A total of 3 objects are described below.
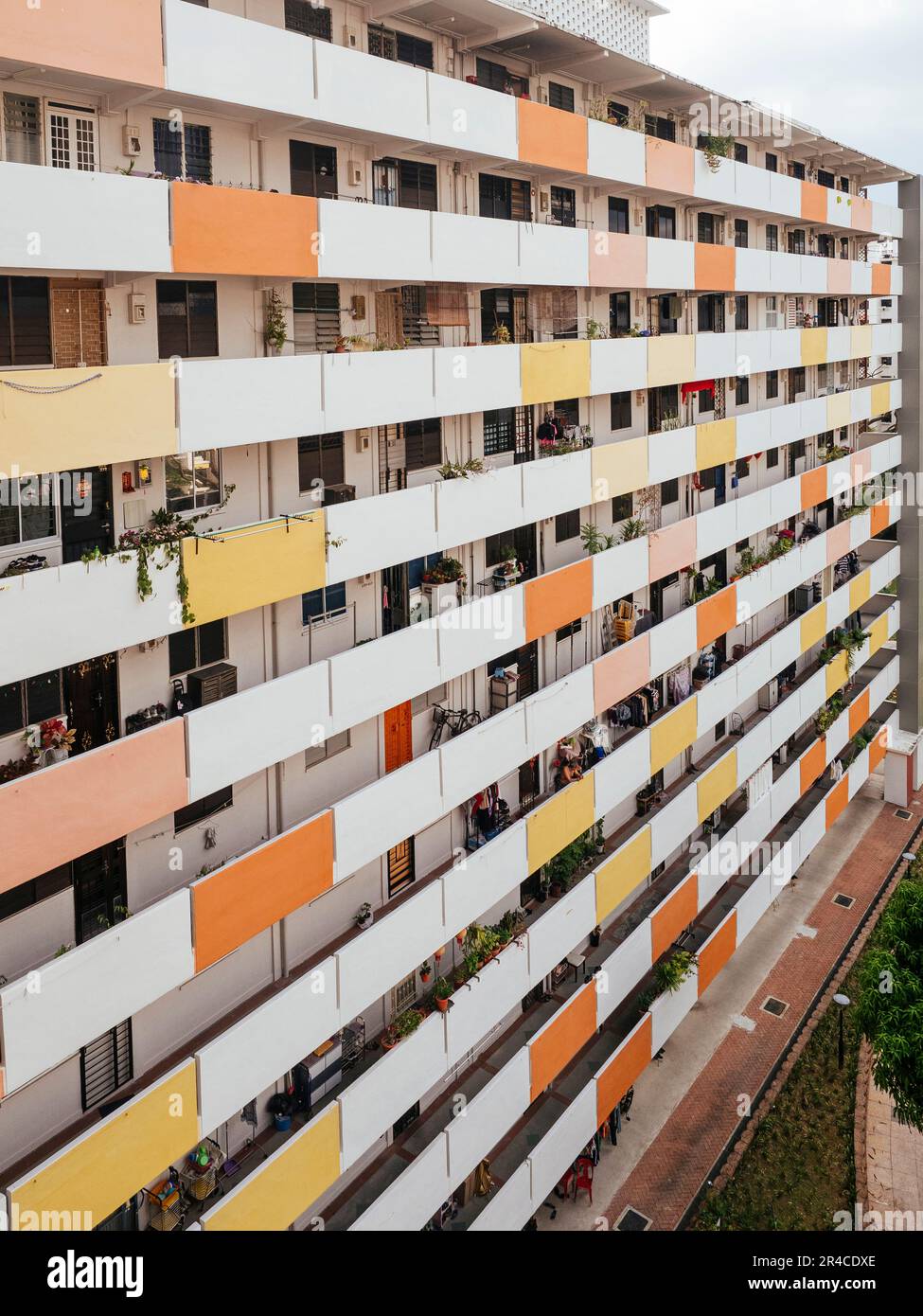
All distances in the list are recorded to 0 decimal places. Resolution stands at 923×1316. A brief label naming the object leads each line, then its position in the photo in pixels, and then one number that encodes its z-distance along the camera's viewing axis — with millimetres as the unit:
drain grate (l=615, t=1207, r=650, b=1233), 21688
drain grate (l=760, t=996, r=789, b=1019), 28453
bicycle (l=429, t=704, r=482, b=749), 18172
